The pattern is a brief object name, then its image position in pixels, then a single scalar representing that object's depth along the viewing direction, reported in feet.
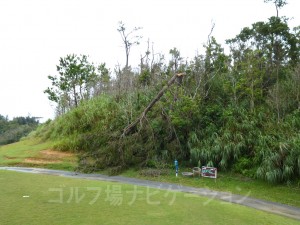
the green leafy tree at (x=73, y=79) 90.12
